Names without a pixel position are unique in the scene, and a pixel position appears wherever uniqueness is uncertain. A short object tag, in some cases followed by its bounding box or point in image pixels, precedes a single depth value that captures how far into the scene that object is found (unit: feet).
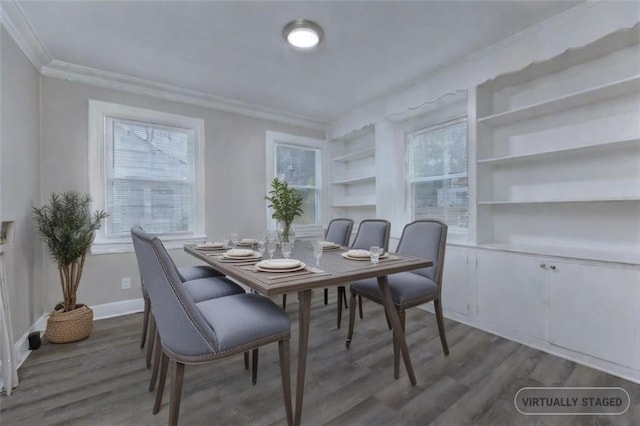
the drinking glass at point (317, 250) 5.92
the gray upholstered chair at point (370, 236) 8.54
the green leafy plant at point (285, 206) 8.02
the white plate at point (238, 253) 6.23
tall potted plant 7.52
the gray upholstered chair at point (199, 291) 5.73
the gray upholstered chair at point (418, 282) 6.31
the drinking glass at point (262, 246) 6.88
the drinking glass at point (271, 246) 6.50
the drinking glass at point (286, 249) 6.31
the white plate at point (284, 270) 4.89
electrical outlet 9.70
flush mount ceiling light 6.82
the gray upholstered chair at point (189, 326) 3.98
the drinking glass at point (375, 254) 5.77
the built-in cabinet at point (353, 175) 13.82
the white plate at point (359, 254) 6.23
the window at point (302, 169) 13.19
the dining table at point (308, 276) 4.33
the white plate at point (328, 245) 7.80
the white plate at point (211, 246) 7.51
